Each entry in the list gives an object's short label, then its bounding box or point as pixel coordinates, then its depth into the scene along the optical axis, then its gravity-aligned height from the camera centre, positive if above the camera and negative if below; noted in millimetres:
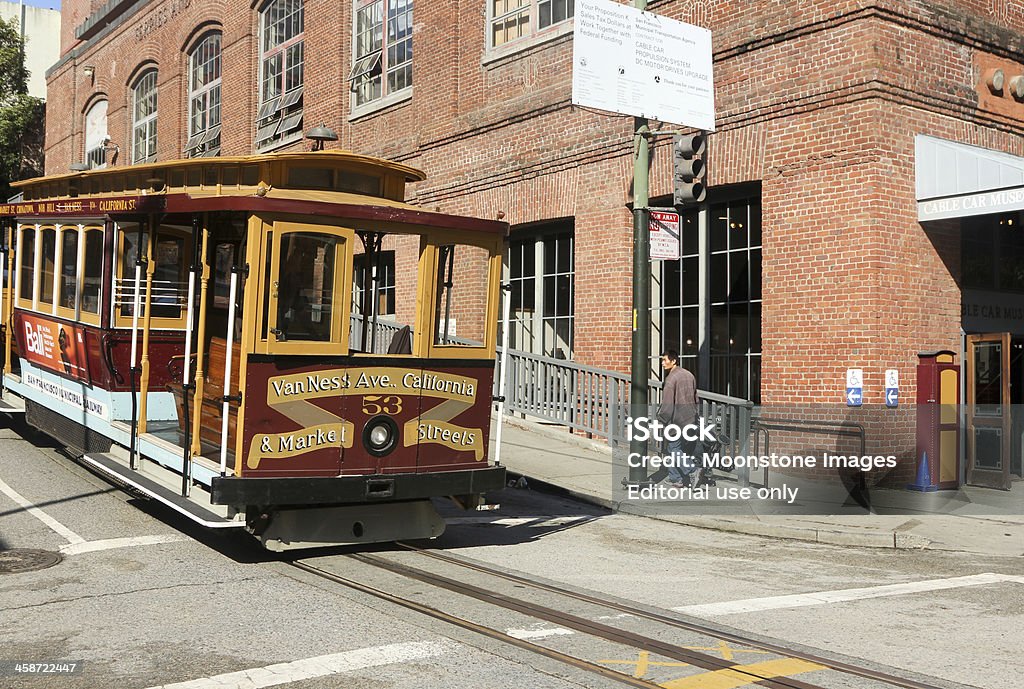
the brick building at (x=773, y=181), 13664 +2850
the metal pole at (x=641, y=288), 12742 +1099
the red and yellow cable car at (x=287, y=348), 8469 +277
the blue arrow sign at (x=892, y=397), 13473 -133
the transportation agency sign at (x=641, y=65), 12734 +3823
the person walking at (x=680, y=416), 13023 -379
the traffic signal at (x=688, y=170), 12930 +2495
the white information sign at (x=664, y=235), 12906 +1734
